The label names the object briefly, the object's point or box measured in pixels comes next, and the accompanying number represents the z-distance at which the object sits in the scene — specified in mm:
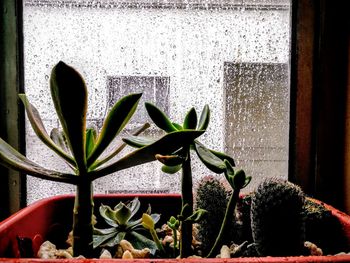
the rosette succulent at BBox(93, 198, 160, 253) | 618
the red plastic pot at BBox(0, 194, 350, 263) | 437
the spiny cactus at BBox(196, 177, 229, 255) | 625
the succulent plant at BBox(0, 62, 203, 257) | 506
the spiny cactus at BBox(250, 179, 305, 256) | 517
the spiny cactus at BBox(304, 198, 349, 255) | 622
